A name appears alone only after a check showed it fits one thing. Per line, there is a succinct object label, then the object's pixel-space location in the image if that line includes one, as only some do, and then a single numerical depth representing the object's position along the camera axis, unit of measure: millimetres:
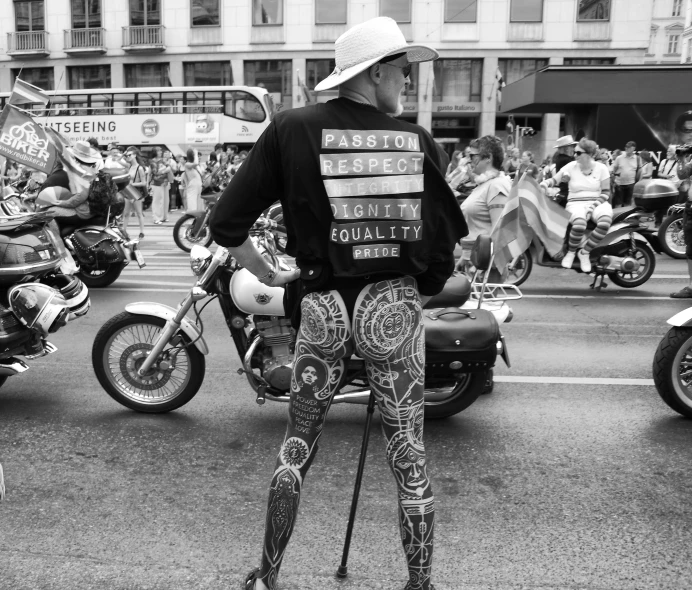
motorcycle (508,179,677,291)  9609
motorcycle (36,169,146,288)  9508
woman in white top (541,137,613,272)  9719
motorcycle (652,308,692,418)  4539
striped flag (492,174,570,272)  6359
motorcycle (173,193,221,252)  13463
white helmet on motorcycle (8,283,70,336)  4930
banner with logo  9289
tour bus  28141
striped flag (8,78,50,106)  9453
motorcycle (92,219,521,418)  4207
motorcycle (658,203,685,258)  11961
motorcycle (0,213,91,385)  4898
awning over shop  20766
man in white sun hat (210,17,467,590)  2295
